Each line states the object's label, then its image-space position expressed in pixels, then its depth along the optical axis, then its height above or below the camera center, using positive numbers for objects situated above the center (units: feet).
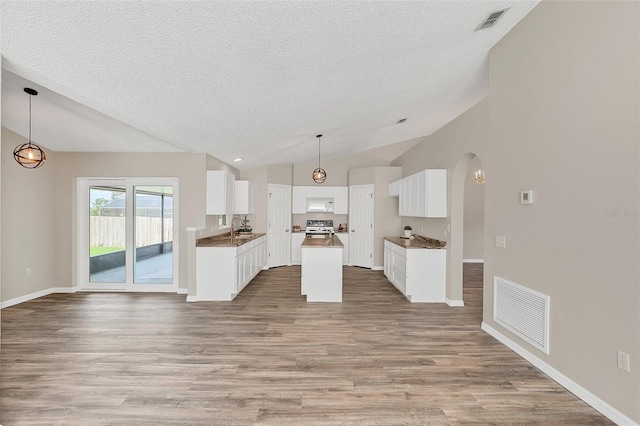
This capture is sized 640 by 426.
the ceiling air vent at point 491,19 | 8.67 +6.05
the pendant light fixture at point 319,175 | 20.06 +2.51
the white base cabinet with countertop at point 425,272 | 15.80 -3.40
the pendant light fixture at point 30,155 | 11.14 +2.16
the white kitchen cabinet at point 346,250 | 26.11 -3.64
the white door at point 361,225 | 24.97 -1.29
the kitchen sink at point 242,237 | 19.37 -1.87
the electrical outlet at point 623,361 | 6.46 -3.42
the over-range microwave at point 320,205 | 27.12 +0.54
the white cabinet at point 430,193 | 16.30 +1.04
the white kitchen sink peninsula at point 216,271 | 15.76 -3.36
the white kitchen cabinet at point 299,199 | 27.09 +1.10
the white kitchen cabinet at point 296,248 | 26.41 -3.47
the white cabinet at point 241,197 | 21.15 +1.00
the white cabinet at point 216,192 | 16.79 +1.08
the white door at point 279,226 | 24.85 -1.42
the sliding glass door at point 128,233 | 17.28 -1.42
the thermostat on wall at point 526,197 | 9.34 +0.49
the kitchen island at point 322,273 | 15.78 -3.47
